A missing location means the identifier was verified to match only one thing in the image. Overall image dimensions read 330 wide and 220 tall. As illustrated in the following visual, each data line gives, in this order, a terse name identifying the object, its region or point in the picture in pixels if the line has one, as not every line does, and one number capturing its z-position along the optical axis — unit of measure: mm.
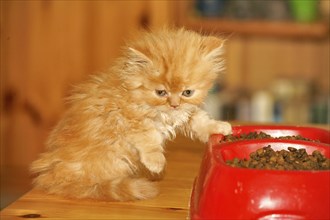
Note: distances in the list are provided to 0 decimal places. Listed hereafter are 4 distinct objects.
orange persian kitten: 877
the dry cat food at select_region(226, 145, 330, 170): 766
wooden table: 822
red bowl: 727
